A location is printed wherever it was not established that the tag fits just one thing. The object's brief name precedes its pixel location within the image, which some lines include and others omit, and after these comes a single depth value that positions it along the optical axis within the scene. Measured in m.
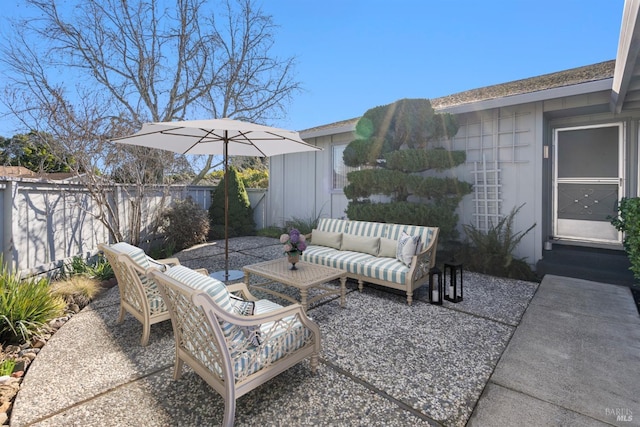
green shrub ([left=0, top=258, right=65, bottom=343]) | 3.09
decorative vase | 4.29
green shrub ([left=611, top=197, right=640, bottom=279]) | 3.96
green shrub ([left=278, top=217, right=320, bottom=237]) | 9.23
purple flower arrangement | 4.23
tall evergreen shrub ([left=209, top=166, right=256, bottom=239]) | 10.17
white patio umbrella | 4.03
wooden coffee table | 3.76
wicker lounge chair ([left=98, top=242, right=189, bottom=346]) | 3.01
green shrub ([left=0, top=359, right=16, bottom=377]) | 2.58
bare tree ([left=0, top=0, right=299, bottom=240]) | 7.39
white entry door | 6.23
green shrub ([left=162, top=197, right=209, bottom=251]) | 7.95
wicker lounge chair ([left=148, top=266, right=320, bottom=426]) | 1.91
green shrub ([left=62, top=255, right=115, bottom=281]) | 5.21
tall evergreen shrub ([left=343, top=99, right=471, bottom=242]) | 6.16
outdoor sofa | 4.35
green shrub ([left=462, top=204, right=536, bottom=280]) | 5.64
